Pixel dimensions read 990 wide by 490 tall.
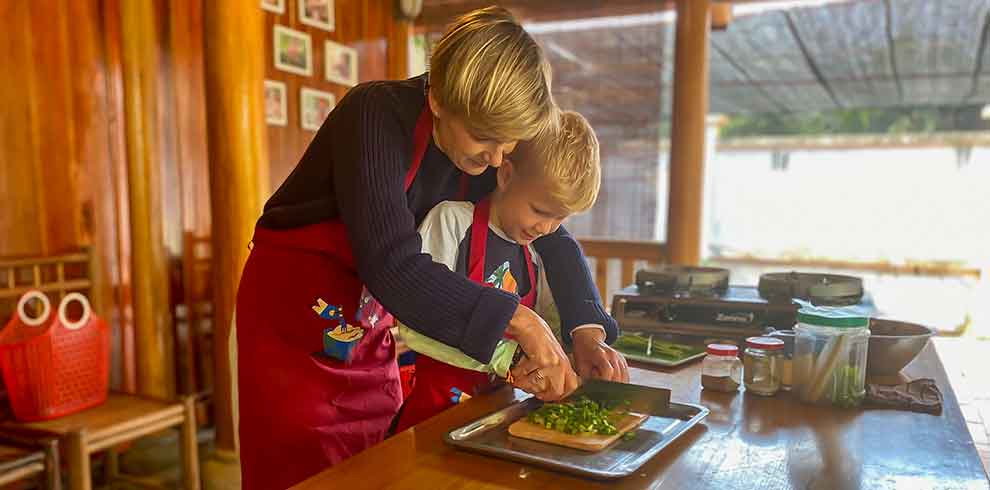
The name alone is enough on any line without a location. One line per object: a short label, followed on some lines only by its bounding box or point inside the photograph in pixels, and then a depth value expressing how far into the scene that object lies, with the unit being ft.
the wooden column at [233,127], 8.16
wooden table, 2.53
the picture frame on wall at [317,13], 10.77
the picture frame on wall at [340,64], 11.37
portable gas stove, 4.95
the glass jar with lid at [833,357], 3.45
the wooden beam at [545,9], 10.90
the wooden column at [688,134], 10.48
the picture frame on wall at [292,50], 10.37
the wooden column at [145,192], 8.38
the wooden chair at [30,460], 5.80
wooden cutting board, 2.83
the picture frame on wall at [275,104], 10.30
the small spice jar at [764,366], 3.65
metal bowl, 3.87
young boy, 3.78
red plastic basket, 6.46
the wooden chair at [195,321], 9.47
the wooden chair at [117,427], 6.13
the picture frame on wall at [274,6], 10.08
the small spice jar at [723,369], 3.72
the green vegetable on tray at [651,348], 4.46
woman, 3.01
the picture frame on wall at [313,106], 10.94
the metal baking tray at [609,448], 2.63
